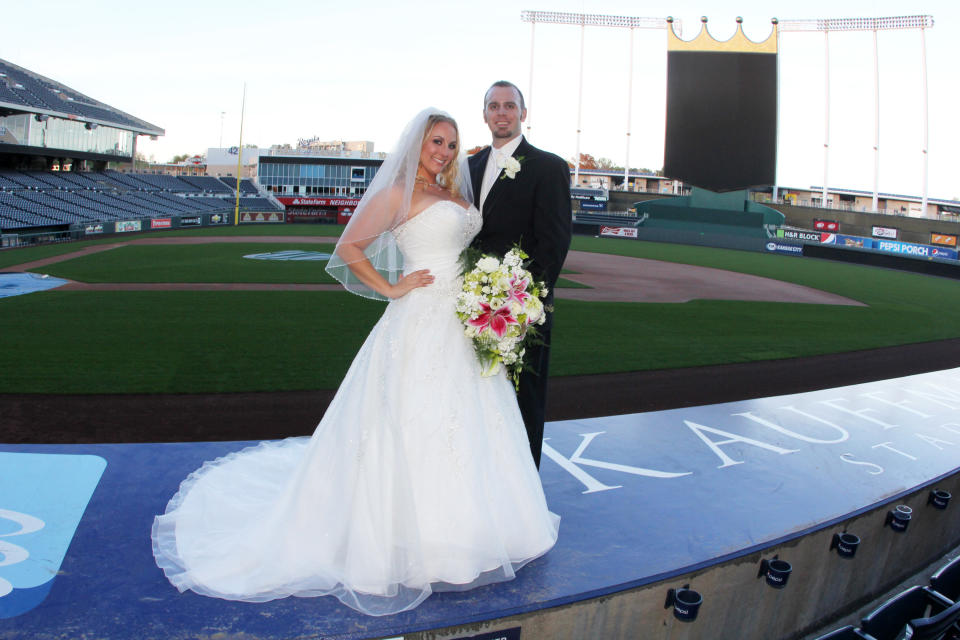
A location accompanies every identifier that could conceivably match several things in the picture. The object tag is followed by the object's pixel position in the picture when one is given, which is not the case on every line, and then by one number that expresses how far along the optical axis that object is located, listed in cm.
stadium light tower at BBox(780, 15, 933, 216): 5075
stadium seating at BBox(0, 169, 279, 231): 3662
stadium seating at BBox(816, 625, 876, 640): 276
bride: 304
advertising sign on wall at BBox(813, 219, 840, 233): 5500
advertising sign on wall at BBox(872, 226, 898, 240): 5100
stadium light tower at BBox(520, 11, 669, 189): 5803
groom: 355
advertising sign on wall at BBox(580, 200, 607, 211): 6402
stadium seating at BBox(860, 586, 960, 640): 280
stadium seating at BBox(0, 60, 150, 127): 4091
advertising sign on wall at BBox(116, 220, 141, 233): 3871
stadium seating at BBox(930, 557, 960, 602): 342
